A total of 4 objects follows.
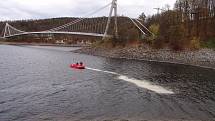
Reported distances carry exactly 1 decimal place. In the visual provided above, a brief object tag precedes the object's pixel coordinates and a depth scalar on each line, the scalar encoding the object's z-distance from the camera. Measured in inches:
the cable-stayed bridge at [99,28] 6259.8
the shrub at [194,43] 4111.7
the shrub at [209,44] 4075.3
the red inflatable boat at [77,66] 3116.6
